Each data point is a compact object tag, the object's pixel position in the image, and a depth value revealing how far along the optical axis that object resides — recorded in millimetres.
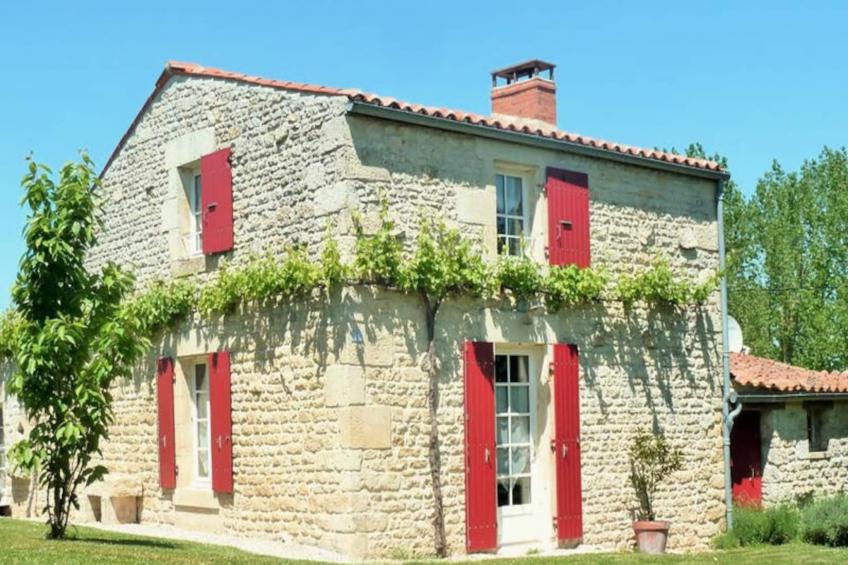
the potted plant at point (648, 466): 15094
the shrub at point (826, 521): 15508
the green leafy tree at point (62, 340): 12047
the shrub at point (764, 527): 16328
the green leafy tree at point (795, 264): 32406
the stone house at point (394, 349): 12820
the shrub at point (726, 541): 16047
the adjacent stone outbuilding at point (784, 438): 17547
